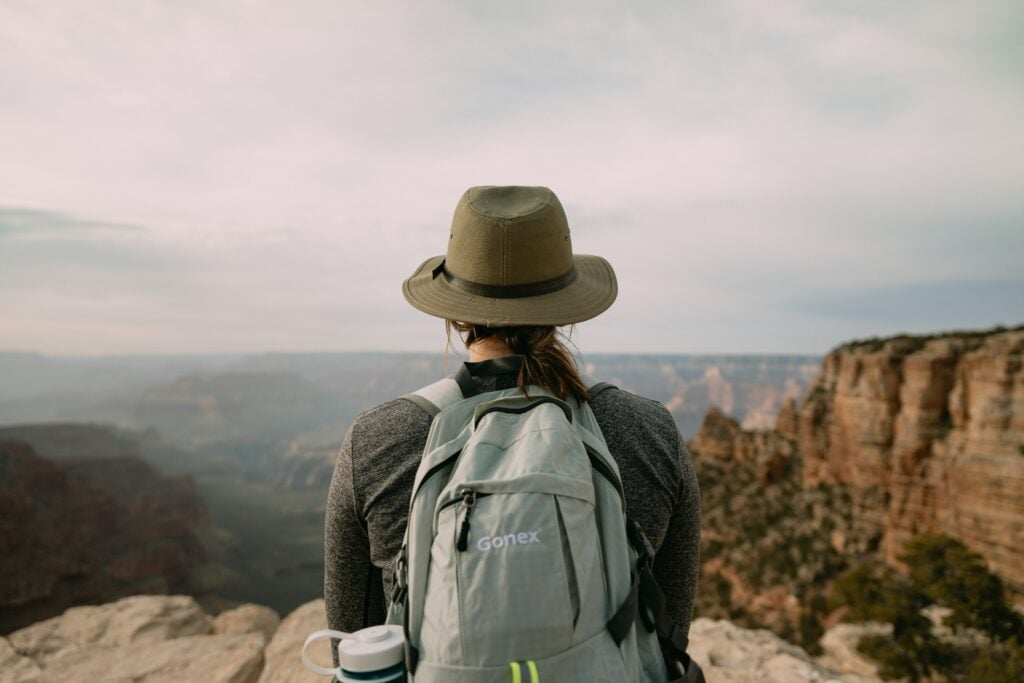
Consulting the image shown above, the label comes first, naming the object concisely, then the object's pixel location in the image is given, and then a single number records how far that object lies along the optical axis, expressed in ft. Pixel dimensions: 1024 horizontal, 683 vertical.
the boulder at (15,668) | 13.71
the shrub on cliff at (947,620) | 39.37
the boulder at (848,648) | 40.73
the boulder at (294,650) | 14.39
